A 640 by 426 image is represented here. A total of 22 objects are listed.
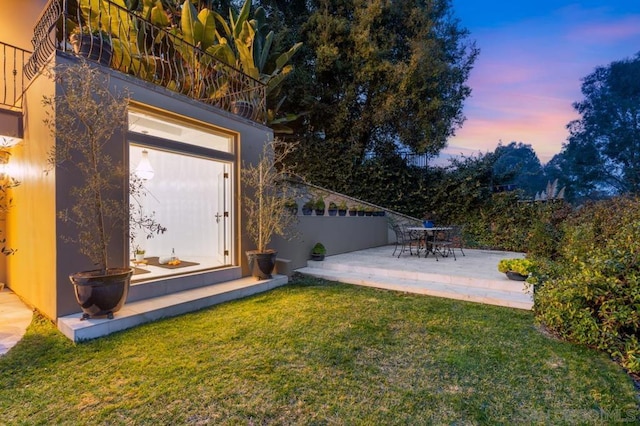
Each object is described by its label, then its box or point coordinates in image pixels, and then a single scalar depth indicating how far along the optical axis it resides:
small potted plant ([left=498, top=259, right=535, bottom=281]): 5.48
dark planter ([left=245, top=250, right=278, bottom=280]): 5.96
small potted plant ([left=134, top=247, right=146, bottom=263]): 7.04
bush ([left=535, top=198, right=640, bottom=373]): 3.18
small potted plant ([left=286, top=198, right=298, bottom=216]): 6.95
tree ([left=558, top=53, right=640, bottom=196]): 20.72
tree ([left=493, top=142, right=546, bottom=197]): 11.38
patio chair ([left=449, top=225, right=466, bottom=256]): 10.91
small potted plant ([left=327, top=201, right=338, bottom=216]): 8.70
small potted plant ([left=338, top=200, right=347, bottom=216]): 9.10
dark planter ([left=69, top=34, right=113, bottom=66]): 4.15
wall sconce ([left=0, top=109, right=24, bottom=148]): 4.68
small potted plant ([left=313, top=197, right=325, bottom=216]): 8.06
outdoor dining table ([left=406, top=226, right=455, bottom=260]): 7.82
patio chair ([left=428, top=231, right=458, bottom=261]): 7.89
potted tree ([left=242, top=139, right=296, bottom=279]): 6.00
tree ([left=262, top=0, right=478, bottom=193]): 11.32
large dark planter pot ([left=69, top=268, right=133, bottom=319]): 3.58
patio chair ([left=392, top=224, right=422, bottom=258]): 8.47
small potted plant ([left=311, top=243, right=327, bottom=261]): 7.88
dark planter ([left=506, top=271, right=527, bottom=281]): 5.55
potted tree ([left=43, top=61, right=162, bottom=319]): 3.62
